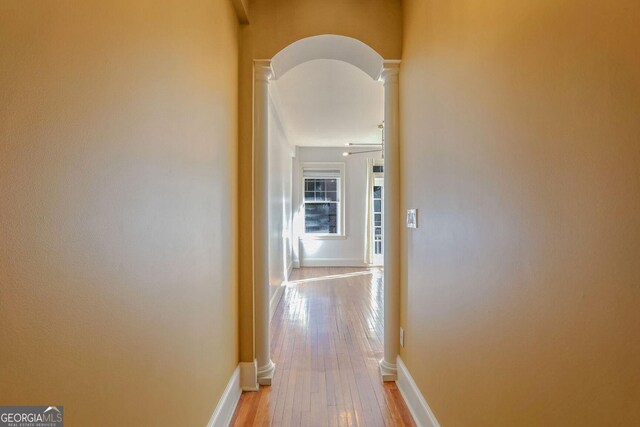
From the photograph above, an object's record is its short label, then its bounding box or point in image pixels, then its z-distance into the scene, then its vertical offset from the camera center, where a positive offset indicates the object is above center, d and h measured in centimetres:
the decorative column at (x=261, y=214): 245 -4
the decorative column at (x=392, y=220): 246 -9
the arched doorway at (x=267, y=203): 245 +3
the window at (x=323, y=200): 790 +19
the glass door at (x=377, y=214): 796 -15
